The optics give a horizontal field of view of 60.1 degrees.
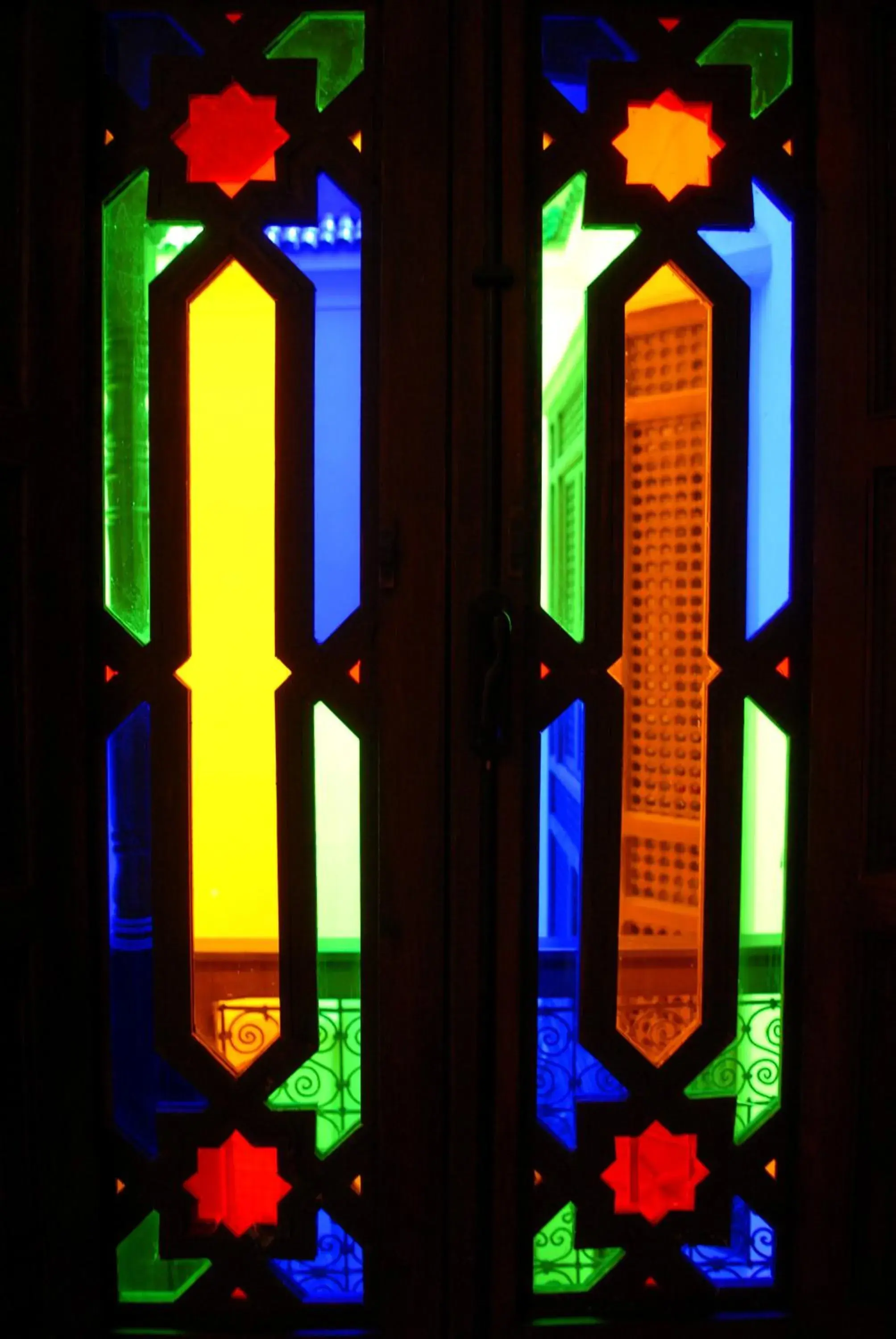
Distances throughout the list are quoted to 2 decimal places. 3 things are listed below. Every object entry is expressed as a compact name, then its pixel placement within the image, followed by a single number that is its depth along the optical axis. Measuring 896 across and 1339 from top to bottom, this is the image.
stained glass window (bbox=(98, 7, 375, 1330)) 1.27
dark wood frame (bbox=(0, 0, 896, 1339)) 1.26
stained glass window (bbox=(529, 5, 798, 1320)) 1.28
